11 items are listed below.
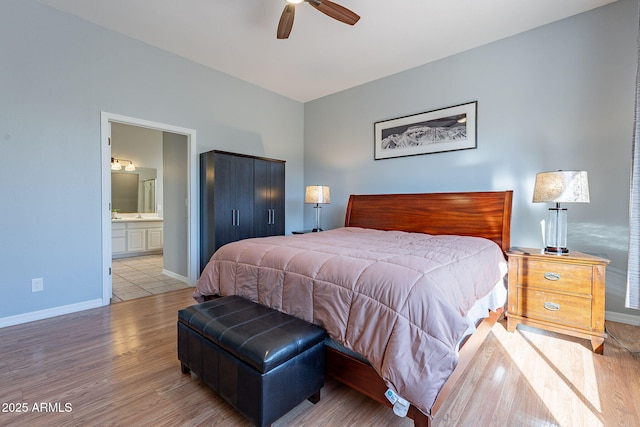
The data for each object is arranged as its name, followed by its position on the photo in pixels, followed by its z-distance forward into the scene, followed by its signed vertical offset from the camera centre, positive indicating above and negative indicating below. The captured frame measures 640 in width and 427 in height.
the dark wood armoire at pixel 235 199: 3.62 +0.12
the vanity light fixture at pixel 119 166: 6.18 +0.90
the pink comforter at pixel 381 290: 1.25 -0.47
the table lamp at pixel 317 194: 4.14 +0.20
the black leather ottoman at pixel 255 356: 1.30 -0.75
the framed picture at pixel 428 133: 3.40 +0.99
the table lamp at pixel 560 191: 2.29 +0.15
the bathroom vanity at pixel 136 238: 5.84 -0.67
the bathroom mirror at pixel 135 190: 6.32 +0.37
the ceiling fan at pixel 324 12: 2.20 +1.57
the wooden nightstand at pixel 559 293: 2.15 -0.67
